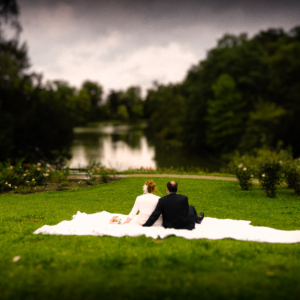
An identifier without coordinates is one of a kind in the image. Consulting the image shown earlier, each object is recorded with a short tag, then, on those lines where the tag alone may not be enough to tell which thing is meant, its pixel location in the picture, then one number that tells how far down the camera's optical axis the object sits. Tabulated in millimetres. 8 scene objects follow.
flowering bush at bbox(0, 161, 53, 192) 12062
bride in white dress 6609
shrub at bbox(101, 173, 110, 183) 13836
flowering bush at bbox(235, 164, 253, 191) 11438
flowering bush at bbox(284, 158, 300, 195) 10734
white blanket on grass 5885
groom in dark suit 6316
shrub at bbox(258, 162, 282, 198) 10305
